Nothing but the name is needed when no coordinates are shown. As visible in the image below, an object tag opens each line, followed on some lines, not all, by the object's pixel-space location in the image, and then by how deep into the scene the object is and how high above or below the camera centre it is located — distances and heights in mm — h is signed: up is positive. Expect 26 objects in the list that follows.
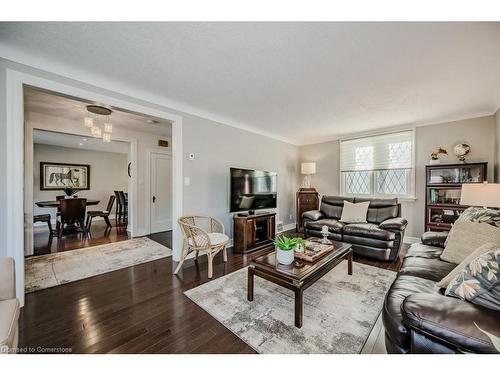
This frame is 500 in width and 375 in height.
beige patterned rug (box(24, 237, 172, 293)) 2498 -1148
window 4184 +446
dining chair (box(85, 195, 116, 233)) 5095 -778
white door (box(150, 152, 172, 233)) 4801 -190
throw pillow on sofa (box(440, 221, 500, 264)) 1733 -470
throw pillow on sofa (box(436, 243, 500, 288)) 1324 -523
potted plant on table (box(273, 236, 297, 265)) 1942 -633
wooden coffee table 1645 -784
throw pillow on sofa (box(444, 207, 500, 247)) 1851 -293
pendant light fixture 3090 +1140
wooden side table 5008 -374
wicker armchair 2610 -757
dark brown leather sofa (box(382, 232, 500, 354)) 869 -644
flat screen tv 3596 -91
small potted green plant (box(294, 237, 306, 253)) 2143 -650
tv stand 3488 -841
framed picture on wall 6094 +256
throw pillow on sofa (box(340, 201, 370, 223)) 3742 -513
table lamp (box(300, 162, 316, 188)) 5234 +387
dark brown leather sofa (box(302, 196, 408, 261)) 3023 -681
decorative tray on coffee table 2072 -713
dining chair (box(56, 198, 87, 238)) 4423 -620
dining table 4758 -471
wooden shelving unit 3348 -60
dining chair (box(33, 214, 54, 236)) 4262 -727
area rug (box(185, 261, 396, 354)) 1489 -1142
